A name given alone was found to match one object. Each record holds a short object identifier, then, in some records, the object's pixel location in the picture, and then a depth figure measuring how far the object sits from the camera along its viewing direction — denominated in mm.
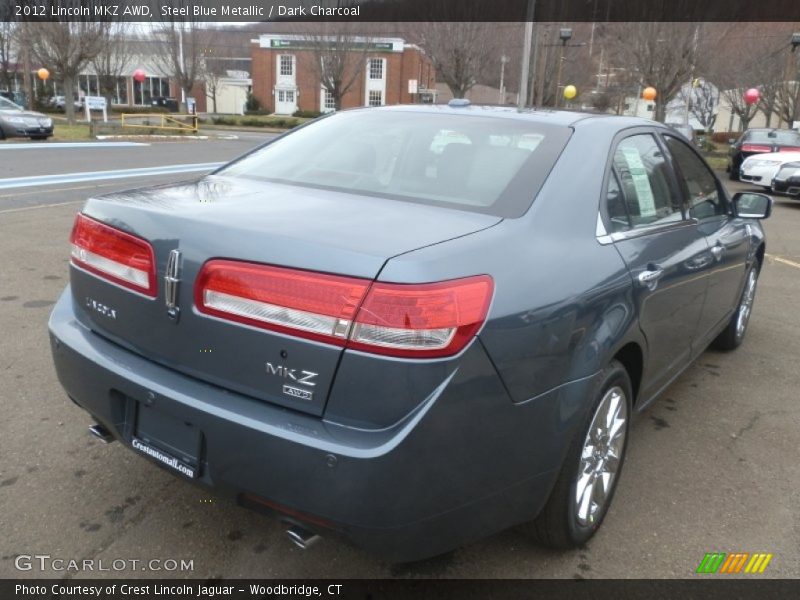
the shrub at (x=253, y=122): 48406
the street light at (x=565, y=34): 24859
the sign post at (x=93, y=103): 29278
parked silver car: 20766
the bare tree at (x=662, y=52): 24188
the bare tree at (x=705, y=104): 48162
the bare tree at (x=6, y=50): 35000
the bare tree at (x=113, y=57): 32750
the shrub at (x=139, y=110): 55088
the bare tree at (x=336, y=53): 46031
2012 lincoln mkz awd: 1881
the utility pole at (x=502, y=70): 35766
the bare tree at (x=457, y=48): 33375
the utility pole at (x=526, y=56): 21148
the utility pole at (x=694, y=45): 23802
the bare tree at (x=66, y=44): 27422
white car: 16016
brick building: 61719
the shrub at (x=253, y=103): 65688
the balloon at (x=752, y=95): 30673
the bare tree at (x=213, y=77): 62147
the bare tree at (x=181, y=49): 44844
